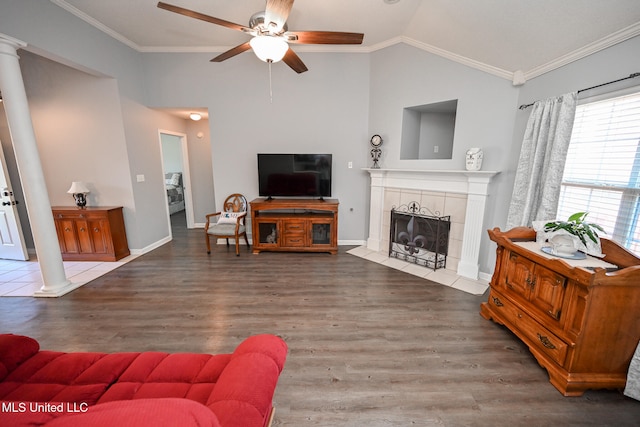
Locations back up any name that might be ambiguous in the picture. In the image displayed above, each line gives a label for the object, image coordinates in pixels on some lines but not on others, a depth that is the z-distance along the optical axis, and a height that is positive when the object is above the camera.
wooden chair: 3.96 -0.85
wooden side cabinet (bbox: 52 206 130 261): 3.57 -0.92
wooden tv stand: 3.98 -0.93
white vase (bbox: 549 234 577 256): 1.76 -0.52
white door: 3.50 -0.82
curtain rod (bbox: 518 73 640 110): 1.73 +0.65
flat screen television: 4.08 -0.09
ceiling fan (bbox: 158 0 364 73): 1.87 +1.12
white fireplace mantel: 3.02 -0.23
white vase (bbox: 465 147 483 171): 2.95 +0.13
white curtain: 2.15 +0.09
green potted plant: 1.71 -0.45
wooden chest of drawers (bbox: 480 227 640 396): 1.49 -0.93
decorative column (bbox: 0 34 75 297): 2.38 -0.04
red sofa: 0.62 -0.91
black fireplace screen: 3.48 -0.96
